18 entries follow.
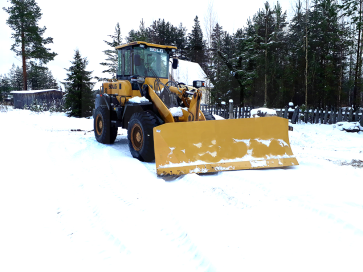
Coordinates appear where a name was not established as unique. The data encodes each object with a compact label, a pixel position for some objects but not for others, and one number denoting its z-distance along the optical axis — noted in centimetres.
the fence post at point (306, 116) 1419
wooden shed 2744
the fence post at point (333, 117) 1316
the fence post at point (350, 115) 1233
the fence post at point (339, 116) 1281
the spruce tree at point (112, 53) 2559
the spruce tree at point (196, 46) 3394
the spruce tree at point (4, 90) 3733
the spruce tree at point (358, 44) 1662
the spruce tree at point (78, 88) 1877
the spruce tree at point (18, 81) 4501
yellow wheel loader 490
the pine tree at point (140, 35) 2307
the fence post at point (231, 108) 1341
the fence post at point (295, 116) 1377
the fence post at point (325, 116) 1337
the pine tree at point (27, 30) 2678
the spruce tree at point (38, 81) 2901
